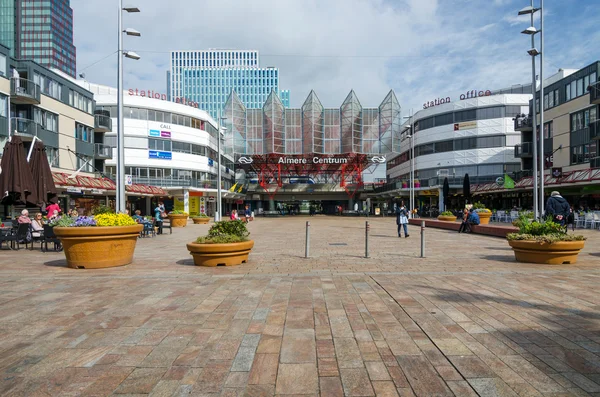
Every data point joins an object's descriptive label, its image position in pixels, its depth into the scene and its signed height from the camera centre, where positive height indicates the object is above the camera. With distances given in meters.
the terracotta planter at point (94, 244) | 8.07 -0.94
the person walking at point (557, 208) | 12.09 -0.27
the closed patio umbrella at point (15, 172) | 11.81 +0.88
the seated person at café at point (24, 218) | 13.18 -0.58
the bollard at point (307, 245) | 10.43 -1.20
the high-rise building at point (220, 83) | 131.25 +39.82
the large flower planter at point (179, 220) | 28.66 -1.44
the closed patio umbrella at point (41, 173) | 13.19 +0.94
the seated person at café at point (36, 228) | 12.71 -0.94
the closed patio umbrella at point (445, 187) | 37.53 +1.19
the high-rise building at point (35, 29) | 121.31 +54.63
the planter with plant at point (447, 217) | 26.47 -1.17
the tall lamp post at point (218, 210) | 35.29 -0.88
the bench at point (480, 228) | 16.73 -1.47
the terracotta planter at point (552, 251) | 8.66 -1.17
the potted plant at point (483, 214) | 25.25 -0.94
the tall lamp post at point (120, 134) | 12.35 +2.15
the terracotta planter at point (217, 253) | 8.57 -1.18
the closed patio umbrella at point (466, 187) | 33.66 +1.10
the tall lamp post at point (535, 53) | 16.42 +6.37
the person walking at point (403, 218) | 17.64 -0.83
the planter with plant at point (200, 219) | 34.17 -1.63
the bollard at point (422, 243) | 10.38 -1.16
